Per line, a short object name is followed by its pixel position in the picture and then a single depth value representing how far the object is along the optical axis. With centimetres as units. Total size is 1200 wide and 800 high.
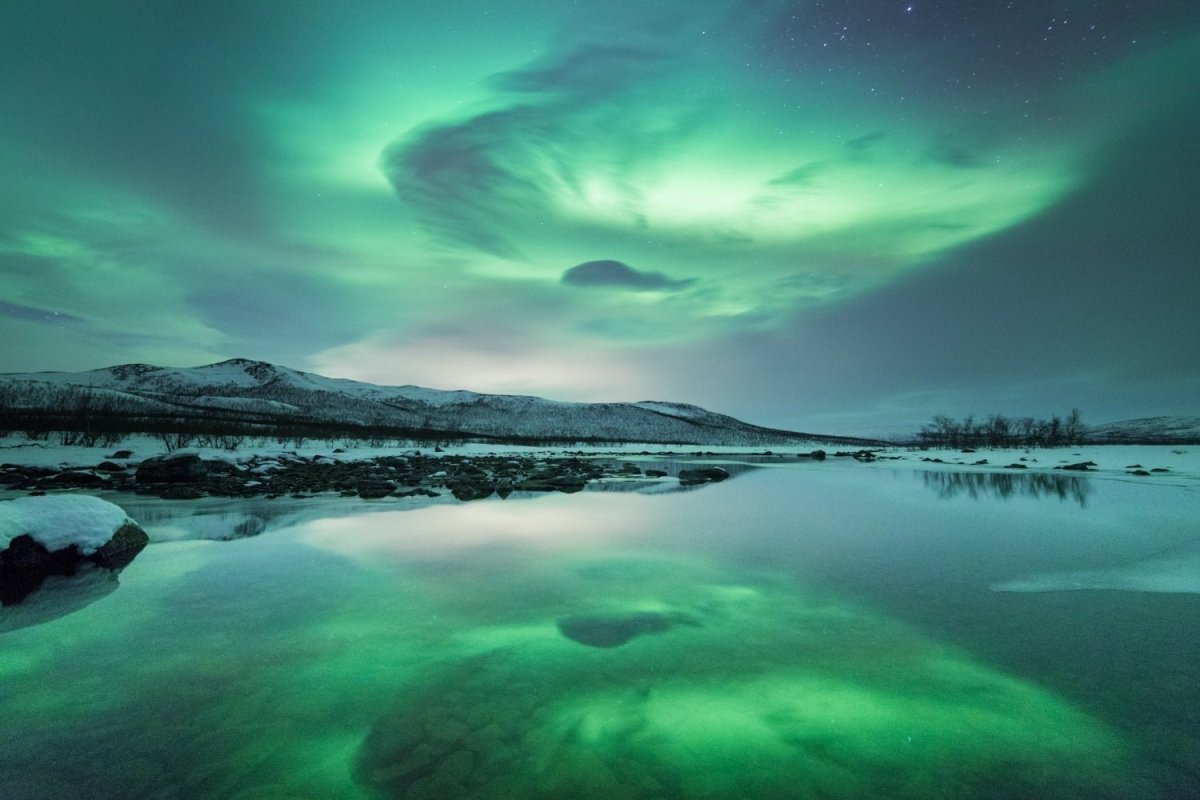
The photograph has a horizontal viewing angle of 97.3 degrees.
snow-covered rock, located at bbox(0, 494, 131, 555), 768
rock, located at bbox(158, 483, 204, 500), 1577
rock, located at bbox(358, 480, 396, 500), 1690
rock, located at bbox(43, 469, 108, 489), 1708
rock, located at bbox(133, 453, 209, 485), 1958
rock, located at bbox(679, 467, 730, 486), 2464
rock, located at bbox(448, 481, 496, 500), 1697
